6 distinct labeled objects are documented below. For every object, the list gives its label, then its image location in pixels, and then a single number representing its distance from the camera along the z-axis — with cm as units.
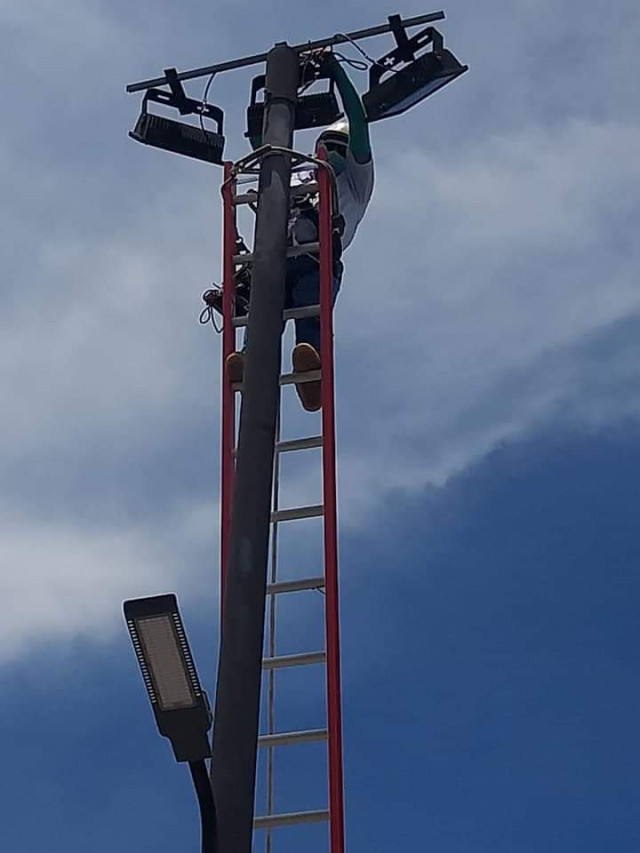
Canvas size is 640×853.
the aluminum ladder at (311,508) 660
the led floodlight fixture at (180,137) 931
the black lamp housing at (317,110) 870
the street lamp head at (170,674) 471
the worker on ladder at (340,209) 817
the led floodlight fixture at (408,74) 891
